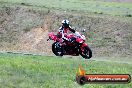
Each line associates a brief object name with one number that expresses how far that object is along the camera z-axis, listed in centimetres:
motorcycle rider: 2386
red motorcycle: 2509
